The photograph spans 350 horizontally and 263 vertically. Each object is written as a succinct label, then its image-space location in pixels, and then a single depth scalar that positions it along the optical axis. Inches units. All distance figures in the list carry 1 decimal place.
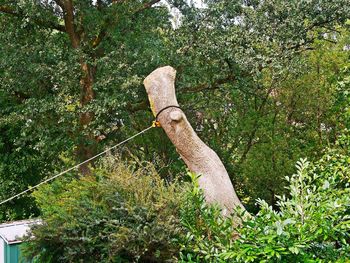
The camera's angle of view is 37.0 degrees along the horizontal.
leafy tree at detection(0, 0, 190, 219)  371.2
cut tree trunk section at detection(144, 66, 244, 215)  207.6
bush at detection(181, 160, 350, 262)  146.1
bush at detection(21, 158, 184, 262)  219.8
